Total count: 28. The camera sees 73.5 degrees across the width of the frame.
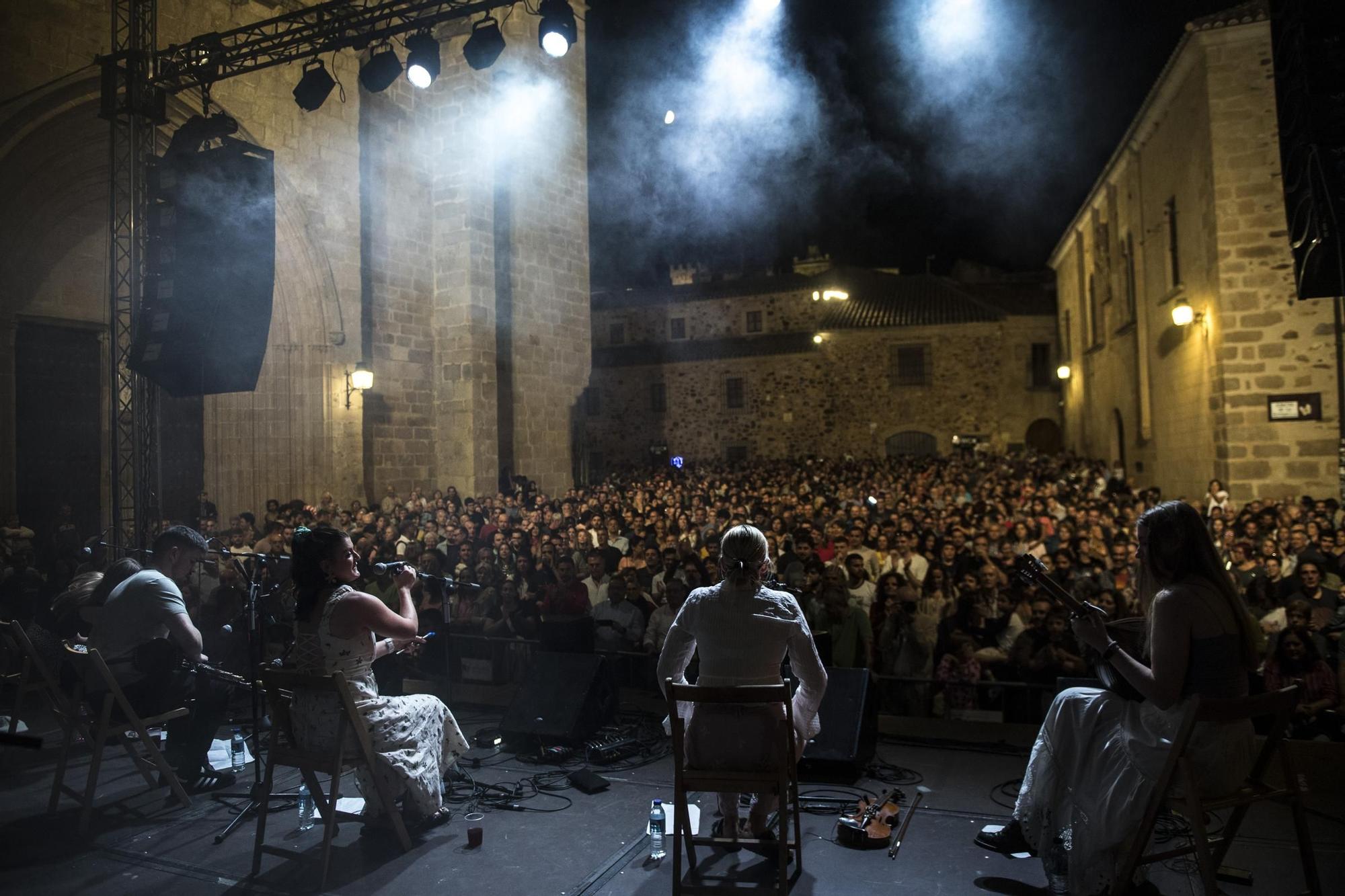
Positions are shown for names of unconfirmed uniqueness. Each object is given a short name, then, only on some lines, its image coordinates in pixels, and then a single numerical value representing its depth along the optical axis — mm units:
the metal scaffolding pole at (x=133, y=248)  7566
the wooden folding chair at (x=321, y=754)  3240
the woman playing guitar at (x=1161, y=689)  2719
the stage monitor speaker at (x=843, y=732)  4117
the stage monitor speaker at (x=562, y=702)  4617
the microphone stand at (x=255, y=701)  3879
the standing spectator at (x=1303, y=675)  4297
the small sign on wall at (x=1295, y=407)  9992
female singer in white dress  3500
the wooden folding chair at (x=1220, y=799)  2570
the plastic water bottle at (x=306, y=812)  3818
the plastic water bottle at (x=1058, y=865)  3000
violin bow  3402
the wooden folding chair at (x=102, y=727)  3721
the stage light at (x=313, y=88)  8297
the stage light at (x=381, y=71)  8016
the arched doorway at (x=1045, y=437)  28219
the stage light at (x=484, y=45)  7691
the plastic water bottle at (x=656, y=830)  3420
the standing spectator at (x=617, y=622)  6195
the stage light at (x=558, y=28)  7184
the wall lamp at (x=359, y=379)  11742
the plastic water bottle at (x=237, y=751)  4559
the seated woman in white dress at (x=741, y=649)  3064
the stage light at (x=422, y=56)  7805
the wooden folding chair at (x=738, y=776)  2885
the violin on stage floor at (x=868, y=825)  3451
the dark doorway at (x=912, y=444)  27578
